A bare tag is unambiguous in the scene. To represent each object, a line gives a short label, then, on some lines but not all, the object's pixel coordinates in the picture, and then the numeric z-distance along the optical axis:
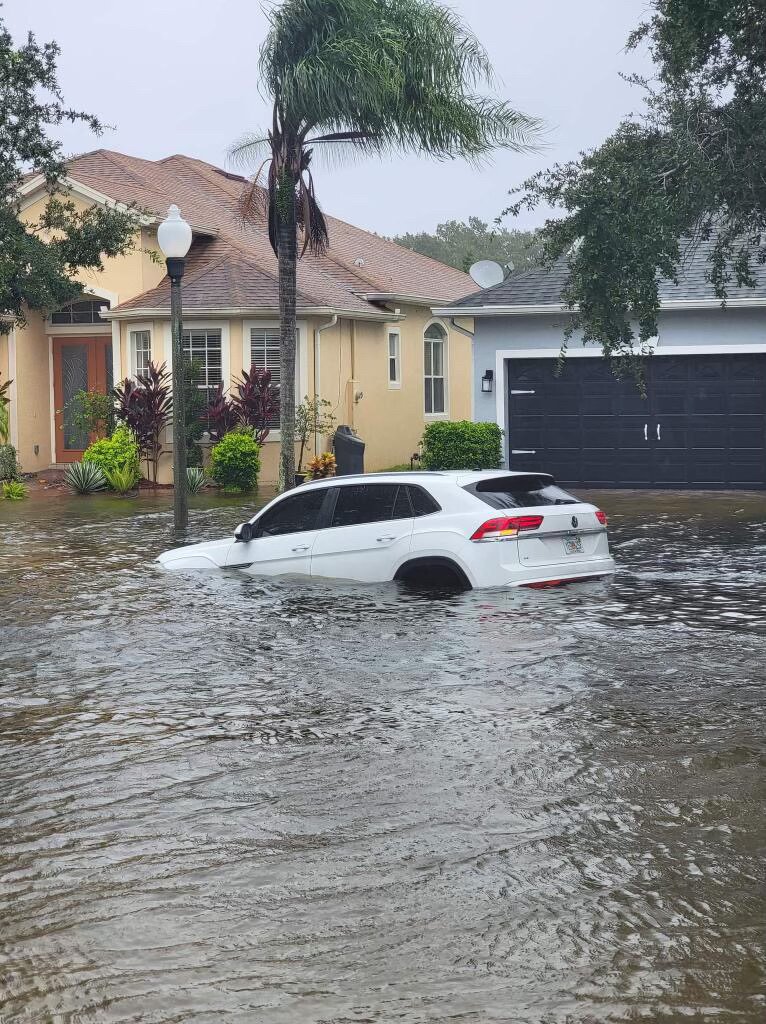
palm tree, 22.84
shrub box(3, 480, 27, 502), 25.61
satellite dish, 28.33
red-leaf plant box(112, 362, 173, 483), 27.56
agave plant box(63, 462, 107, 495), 26.66
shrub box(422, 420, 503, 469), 25.67
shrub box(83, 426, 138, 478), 26.81
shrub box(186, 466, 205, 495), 26.78
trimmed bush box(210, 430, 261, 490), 26.41
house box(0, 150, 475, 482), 28.58
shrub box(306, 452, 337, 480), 26.80
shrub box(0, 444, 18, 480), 25.66
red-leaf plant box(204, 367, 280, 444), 27.62
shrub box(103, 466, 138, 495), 26.62
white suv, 12.26
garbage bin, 26.41
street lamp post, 18.50
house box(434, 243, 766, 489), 25.53
